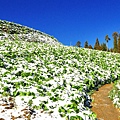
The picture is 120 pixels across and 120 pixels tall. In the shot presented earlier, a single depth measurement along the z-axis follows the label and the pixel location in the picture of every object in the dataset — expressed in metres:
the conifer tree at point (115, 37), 111.81
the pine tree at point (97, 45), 115.72
